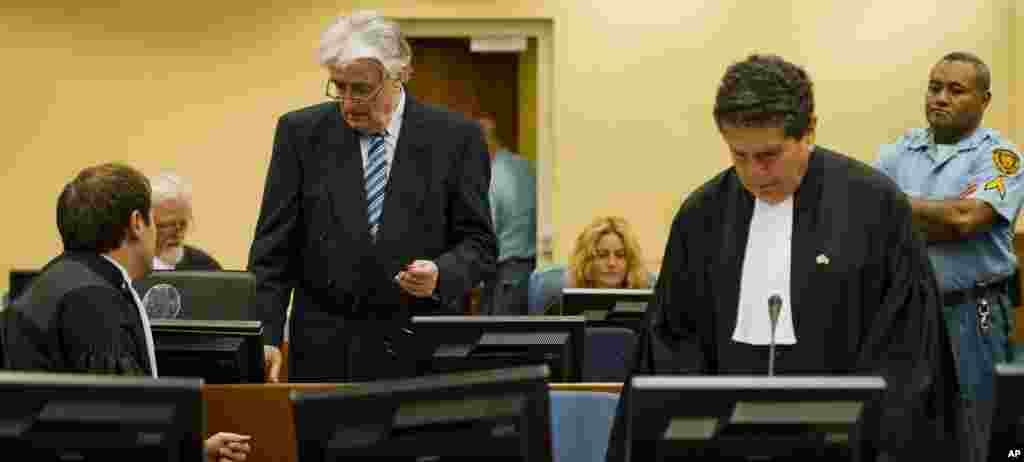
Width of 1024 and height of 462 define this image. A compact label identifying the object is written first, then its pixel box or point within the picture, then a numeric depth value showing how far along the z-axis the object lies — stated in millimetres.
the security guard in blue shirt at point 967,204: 5395
